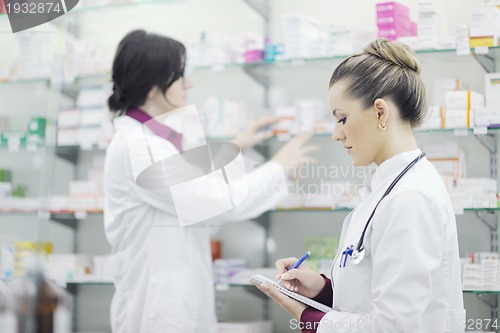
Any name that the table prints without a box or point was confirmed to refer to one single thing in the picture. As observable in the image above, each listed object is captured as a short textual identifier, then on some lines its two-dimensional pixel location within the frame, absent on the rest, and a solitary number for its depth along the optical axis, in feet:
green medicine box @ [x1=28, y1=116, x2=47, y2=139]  15.83
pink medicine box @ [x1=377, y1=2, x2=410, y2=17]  12.02
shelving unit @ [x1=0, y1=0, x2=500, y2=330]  12.23
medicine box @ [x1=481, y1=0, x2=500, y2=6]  11.57
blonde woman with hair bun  5.26
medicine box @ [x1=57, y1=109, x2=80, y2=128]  15.48
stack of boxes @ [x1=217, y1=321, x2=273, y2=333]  13.51
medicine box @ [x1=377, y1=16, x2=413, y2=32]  12.05
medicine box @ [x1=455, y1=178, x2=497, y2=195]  11.59
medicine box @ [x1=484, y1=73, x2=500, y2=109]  11.61
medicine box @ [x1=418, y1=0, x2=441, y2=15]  12.00
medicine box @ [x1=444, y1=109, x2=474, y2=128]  11.66
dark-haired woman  8.79
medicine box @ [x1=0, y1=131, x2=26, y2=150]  15.70
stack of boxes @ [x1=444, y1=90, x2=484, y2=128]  11.65
